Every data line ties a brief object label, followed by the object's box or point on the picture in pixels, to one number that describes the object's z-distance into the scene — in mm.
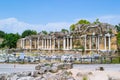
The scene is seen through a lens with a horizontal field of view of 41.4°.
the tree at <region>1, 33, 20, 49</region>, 56295
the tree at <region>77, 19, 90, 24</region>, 52982
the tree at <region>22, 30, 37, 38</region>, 66188
